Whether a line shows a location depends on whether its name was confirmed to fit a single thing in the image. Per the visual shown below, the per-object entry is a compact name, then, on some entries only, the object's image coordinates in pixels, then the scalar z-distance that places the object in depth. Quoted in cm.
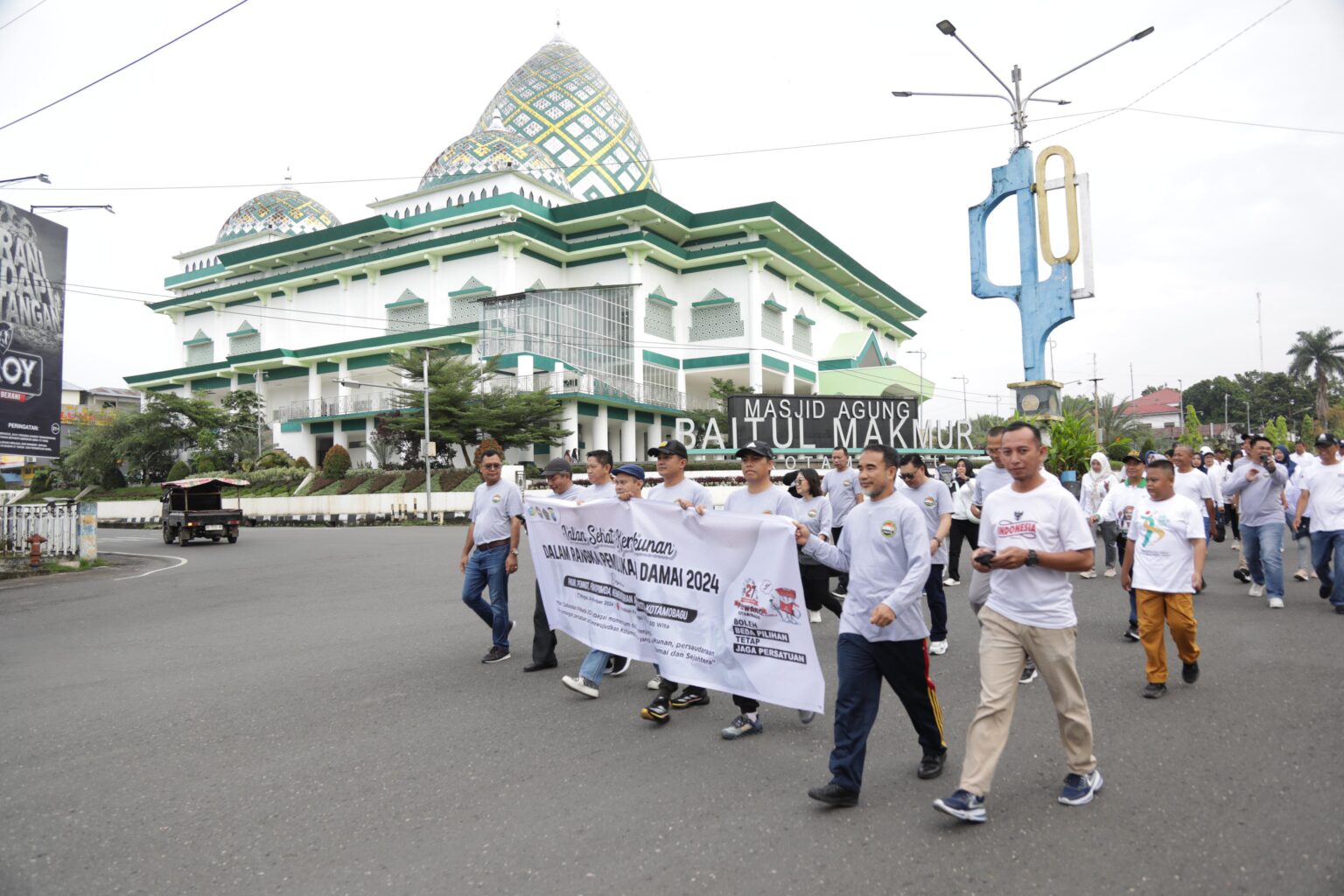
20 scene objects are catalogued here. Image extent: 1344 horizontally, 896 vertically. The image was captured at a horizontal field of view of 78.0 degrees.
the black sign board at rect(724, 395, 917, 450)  2855
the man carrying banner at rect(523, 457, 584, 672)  669
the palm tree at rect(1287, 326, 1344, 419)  7256
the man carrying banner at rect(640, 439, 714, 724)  539
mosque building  4159
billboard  1595
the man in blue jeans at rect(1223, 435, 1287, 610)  853
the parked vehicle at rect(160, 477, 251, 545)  2341
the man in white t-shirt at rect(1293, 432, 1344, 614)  820
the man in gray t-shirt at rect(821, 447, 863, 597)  900
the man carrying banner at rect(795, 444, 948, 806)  384
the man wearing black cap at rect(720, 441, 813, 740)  497
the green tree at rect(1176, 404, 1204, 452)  4408
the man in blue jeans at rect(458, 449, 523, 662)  704
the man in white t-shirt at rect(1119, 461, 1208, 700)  561
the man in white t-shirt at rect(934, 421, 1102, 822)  376
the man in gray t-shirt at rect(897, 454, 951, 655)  688
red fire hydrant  1647
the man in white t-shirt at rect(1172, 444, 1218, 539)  866
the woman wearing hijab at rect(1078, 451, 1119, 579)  1204
